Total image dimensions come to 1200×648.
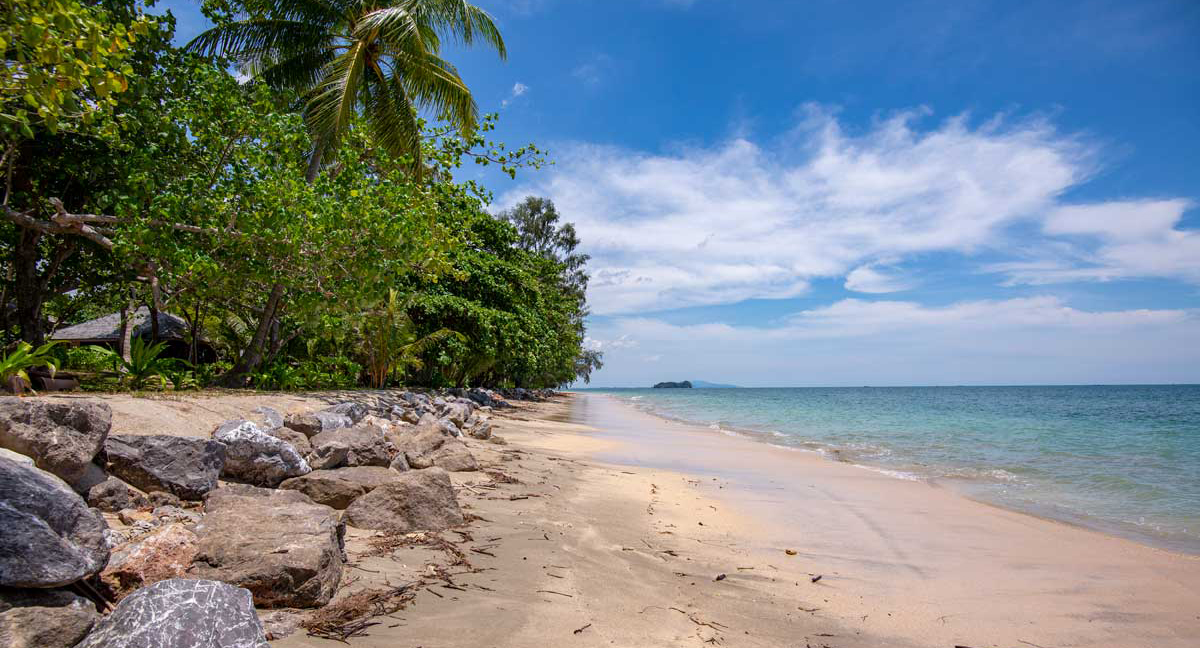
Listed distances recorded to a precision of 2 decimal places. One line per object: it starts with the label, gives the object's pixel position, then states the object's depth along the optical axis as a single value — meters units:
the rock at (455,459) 6.43
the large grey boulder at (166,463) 3.75
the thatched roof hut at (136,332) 17.33
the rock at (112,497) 3.37
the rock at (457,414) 10.05
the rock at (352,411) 7.52
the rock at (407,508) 4.09
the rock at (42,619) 1.96
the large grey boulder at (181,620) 2.02
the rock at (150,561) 2.59
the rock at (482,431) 9.65
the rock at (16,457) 2.62
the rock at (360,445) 5.43
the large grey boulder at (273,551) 2.69
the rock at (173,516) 3.36
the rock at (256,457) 4.47
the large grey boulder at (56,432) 3.03
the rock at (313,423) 6.43
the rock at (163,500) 3.64
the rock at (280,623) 2.47
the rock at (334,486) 4.43
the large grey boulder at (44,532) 2.13
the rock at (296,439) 5.46
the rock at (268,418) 6.16
